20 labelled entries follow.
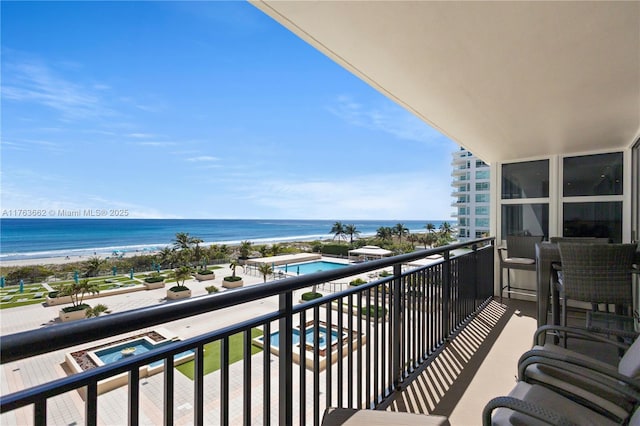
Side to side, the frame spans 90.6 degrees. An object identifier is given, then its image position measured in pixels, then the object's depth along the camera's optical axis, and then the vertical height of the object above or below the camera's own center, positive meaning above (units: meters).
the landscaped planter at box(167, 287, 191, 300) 15.54 -3.94
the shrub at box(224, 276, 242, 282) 17.91 -3.71
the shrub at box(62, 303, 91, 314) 13.50 -4.09
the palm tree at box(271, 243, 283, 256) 26.48 -3.07
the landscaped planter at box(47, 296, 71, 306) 15.57 -4.31
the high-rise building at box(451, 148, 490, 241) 34.41 +2.18
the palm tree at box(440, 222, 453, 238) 38.28 -2.13
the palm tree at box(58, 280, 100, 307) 14.96 -3.80
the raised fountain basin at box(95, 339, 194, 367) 8.52 -3.84
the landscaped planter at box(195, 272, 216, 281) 20.75 -4.15
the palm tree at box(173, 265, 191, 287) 17.14 -3.22
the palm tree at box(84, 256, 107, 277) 22.30 -4.04
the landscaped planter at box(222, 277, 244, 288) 17.75 -3.92
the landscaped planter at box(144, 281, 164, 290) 18.23 -4.12
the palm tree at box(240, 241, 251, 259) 27.34 -3.21
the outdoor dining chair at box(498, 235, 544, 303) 4.62 -0.68
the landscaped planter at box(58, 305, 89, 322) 13.12 -4.19
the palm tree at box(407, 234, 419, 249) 35.62 -2.93
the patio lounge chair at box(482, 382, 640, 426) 1.03 -0.83
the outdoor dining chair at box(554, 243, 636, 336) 2.57 -0.49
